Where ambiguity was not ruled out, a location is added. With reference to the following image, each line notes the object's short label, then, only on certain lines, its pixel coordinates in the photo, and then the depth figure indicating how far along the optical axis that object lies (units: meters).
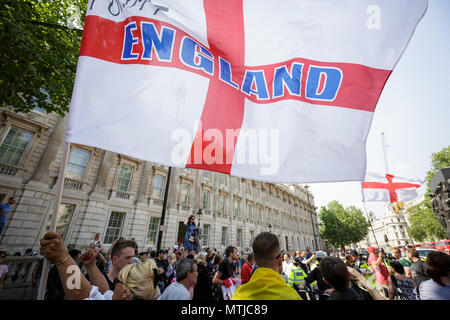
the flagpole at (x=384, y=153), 33.16
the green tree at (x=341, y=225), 48.34
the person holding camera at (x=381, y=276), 5.52
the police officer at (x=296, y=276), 6.59
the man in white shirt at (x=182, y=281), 2.64
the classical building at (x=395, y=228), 82.06
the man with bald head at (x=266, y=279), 1.47
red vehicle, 21.69
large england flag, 2.14
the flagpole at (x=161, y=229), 9.28
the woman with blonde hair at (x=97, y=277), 1.34
